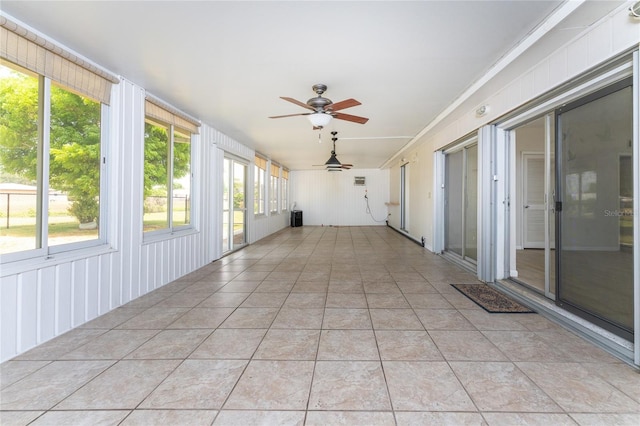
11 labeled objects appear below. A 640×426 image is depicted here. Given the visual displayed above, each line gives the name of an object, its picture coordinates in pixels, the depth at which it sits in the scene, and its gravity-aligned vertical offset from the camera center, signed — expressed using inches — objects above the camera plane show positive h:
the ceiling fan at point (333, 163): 254.5 +47.0
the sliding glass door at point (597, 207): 82.7 +3.0
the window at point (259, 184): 316.5 +34.3
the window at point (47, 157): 86.8 +19.2
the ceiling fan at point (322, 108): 128.4 +47.8
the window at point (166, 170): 147.3 +24.8
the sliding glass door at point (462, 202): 177.9 +9.2
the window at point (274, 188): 375.2 +36.0
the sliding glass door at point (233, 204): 240.5 +9.4
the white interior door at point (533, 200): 228.7 +12.5
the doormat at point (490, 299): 114.7 -35.5
